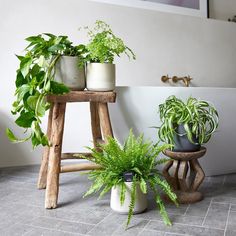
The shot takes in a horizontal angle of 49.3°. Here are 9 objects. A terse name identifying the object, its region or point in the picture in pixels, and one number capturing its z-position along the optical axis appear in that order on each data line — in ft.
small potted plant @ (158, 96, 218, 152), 4.36
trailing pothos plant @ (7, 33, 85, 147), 3.97
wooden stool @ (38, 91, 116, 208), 4.35
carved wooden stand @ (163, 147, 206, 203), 4.51
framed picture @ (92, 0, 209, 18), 8.26
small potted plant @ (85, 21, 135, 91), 4.40
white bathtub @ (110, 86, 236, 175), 5.54
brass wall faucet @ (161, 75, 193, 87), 8.66
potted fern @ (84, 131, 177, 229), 3.88
